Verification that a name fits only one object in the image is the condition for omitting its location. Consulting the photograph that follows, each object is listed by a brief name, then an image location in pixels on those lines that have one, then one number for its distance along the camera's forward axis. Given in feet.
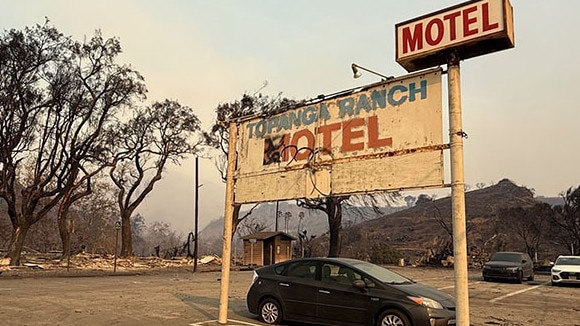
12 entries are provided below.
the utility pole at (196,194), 119.63
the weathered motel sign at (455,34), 24.76
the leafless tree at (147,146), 136.77
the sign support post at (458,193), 24.45
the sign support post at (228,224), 35.42
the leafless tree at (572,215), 162.91
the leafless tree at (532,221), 177.99
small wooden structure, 135.44
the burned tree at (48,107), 103.30
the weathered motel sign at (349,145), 27.86
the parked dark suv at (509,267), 86.07
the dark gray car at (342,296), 29.45
